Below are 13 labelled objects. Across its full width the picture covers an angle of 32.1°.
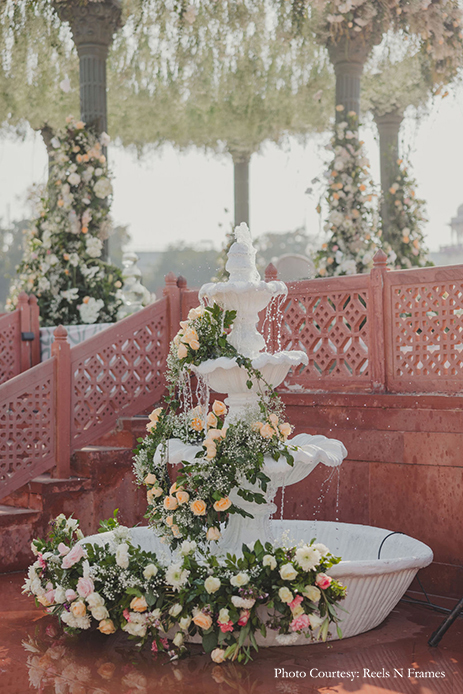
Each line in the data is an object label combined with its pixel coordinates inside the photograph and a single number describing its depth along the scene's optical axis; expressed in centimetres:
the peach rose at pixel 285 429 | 453
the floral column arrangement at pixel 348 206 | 971
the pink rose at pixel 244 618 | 405
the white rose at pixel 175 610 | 415
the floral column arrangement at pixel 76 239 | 970
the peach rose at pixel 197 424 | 477
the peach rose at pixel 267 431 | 443
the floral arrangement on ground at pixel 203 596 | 407
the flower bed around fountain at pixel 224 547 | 412
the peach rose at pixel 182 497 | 448
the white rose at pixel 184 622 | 411
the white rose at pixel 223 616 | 402
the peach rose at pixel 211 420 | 461
